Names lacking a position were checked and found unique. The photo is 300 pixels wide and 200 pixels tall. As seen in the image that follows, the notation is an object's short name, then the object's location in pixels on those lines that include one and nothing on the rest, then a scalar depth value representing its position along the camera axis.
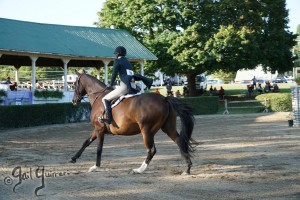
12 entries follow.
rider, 9.66
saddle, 9.67
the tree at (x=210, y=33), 37.19
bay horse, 9.17
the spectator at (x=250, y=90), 46.92
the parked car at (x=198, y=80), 59.76
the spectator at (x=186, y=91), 42.97
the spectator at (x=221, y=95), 41.66
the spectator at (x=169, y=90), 37.88
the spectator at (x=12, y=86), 26.85
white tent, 108.19
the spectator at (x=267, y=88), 46.25
